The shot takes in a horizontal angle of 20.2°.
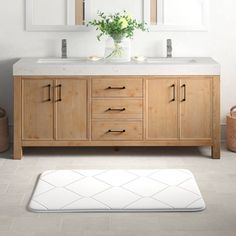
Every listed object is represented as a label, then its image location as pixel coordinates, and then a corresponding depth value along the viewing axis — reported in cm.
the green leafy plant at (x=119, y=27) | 539
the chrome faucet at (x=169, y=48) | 568
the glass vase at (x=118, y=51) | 541
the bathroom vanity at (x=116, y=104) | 522
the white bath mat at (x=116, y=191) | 400
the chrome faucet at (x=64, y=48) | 564
